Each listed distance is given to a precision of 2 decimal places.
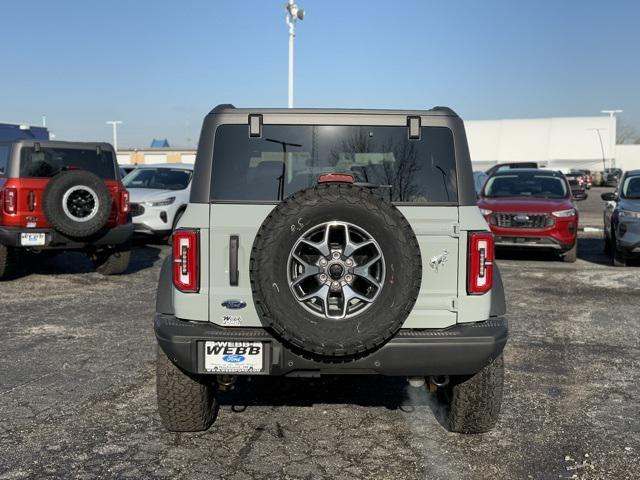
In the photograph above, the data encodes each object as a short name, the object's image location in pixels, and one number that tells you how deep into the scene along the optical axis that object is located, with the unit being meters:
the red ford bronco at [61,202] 8.48
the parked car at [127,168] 19.40
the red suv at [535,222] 11.37
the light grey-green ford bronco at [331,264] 3.38
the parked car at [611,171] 51.82
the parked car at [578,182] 12.66
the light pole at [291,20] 21.86
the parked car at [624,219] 10.77
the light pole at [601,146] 58.84
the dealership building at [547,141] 59.84
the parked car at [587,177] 45.38
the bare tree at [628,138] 106.12
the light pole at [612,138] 59.81
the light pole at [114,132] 62.88
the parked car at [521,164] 21.38
